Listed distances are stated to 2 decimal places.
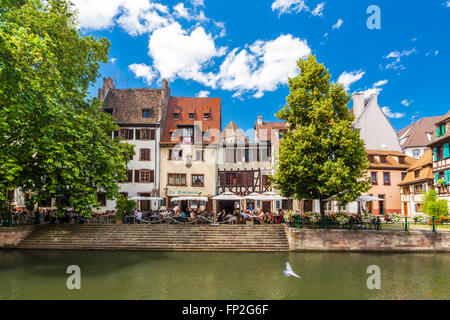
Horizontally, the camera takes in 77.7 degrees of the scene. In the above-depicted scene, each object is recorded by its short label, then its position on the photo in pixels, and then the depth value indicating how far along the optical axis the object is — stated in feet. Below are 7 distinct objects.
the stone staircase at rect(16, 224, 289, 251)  60.23
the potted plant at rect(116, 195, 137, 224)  74.43
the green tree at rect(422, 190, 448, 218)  77.05
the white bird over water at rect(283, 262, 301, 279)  40.22
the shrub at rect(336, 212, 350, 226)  62.69
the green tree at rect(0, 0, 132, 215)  38.09
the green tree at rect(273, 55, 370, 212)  60.70
